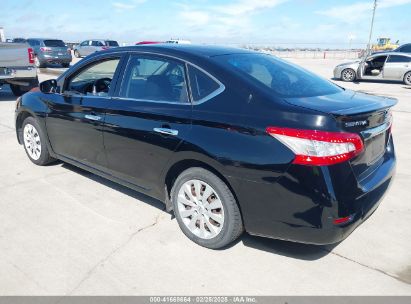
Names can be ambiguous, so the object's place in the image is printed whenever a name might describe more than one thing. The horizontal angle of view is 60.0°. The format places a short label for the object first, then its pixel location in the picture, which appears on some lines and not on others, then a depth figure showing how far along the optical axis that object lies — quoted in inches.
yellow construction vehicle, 2114.9
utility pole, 1125.5
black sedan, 97.0
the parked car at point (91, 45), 1203.5
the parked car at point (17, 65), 395.5
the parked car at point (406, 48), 846.5
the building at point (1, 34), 1023.0
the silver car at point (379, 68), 613.3
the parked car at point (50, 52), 857.5
